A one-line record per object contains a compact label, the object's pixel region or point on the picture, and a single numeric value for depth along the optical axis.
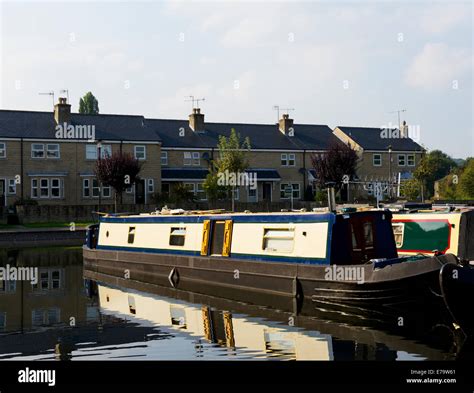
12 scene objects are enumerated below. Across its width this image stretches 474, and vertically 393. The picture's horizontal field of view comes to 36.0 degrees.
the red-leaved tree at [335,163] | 53.31
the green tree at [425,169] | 54.53
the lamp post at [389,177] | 58.00
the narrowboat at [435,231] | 19.23
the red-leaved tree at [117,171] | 48.47
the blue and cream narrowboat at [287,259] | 16.23
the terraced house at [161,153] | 50.81
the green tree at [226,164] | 51.38
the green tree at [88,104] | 99.29
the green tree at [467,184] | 51.75
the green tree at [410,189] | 53.53
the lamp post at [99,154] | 49.09
